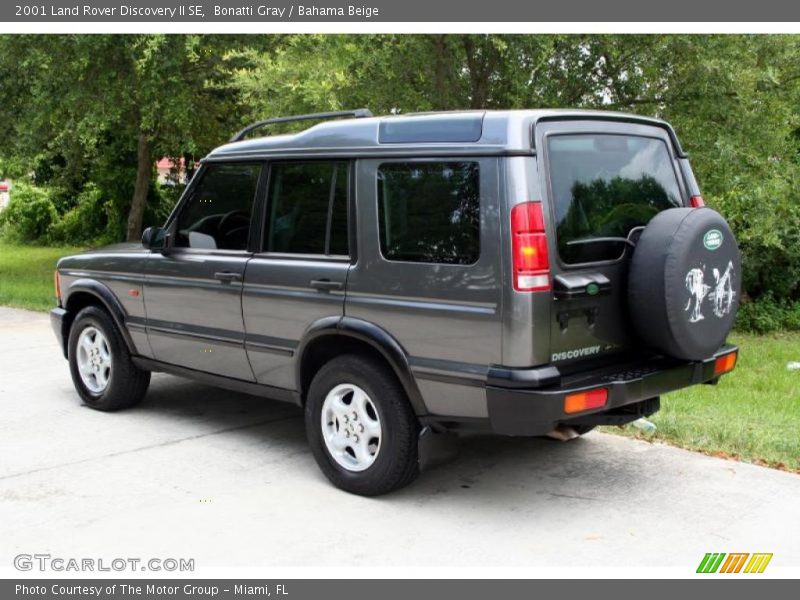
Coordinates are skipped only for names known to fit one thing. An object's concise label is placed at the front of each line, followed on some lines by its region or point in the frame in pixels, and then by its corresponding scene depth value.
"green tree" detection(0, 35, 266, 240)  13.00
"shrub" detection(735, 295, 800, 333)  12.74
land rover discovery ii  4.27
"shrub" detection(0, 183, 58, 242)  29.52
